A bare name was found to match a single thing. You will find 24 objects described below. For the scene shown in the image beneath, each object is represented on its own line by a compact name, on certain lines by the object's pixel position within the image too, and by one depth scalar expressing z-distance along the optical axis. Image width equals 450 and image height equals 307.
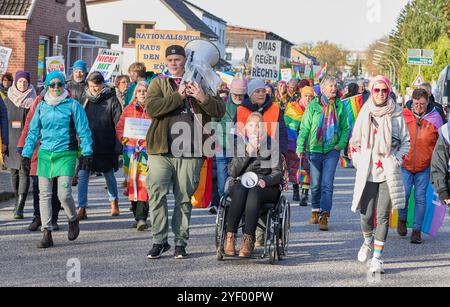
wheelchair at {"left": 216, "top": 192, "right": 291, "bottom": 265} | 8.65
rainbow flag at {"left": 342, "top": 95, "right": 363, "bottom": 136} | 11.89
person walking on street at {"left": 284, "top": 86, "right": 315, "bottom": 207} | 13.70
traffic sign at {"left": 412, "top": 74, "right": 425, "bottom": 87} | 37.44
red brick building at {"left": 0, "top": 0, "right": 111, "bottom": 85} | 28.48
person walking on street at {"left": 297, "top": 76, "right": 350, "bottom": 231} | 11.49
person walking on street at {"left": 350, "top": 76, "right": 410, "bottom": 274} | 8.39
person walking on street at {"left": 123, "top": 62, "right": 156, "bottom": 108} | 12.82
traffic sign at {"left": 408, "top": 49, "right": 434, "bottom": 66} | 34.31
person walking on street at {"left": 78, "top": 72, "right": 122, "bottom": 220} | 11.34
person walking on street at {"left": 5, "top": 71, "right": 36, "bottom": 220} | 11.38
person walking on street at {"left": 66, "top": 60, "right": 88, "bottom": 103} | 12.23
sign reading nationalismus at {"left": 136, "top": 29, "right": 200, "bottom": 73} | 20.62
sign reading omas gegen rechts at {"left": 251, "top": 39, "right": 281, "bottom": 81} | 19.97
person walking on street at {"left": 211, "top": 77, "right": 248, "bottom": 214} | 11.07
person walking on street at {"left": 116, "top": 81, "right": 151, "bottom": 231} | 10.70
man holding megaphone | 8.58
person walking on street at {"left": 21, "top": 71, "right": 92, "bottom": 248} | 9.46
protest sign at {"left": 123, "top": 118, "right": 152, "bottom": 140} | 10.87
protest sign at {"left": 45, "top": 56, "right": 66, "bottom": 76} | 18.39
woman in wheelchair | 8.70
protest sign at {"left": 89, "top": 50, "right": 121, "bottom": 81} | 21.14
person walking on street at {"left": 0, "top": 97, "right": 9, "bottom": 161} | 11.06
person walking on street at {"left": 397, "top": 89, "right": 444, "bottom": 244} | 10.62
